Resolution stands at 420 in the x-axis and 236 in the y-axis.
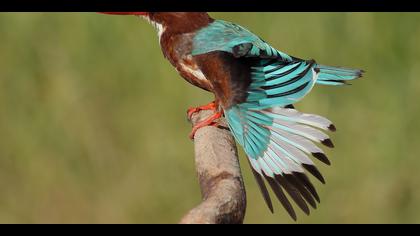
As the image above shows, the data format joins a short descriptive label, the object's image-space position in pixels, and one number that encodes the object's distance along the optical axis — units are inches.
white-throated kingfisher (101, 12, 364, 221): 233.0
